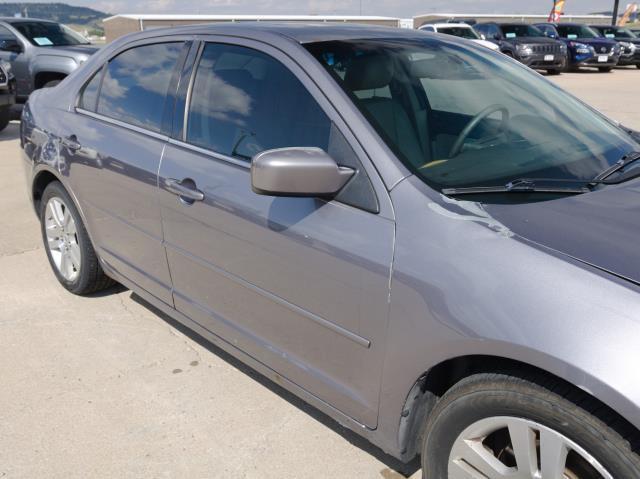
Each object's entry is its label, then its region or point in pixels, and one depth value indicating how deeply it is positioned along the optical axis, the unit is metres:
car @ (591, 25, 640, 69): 21.94
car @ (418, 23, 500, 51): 19.22
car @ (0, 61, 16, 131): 9.12
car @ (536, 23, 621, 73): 20.33
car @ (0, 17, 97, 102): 10.60
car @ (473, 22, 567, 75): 19.06
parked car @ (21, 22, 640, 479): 1.67
